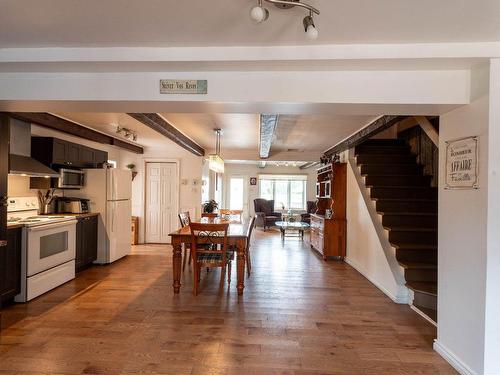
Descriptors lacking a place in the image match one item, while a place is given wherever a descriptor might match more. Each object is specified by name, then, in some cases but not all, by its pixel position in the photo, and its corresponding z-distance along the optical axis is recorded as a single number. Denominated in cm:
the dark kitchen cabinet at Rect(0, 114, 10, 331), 286
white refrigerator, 468
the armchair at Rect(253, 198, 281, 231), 948
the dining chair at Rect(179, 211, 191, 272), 442
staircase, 334
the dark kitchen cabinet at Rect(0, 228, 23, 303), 288
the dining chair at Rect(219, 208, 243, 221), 553
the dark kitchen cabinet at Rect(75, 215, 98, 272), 420
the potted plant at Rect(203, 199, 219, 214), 527
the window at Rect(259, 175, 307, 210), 1084
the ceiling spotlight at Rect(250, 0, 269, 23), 133
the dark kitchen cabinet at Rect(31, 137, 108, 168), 392
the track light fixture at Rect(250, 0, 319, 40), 134
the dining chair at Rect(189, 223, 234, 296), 329
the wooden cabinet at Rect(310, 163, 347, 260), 523
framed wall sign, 193
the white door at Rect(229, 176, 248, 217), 1074
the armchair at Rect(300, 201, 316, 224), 948
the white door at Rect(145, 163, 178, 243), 660
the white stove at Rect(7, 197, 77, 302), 315
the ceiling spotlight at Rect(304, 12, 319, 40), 144
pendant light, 456
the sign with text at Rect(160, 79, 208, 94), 211
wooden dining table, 347
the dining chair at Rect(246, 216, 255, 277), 395
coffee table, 690
